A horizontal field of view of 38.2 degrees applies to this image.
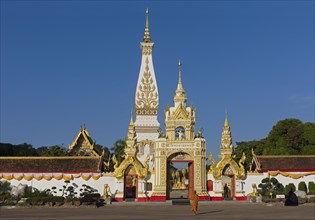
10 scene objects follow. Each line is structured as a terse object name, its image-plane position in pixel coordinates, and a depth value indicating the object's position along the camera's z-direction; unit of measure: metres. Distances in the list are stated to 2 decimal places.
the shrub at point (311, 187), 34.34
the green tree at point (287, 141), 48.50
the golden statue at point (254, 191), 33.38
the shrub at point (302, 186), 34.56
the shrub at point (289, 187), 33.42
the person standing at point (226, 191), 35.43
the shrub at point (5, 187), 33.20
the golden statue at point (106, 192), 32.57
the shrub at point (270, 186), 33.06
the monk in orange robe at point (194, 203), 21.36
